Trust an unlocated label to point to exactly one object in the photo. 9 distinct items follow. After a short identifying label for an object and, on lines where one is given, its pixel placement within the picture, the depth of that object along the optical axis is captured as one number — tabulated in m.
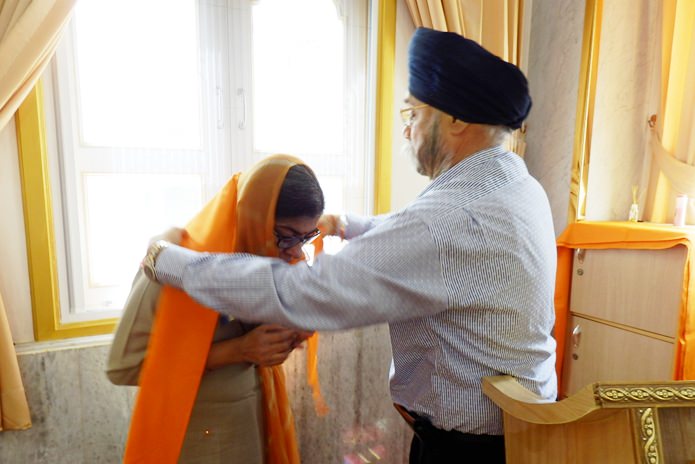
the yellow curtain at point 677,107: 1.96
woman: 0.91
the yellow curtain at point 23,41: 1.26
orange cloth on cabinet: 1.60
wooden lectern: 0.69
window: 1.54
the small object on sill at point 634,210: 2.08
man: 0.79
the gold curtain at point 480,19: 1.85
